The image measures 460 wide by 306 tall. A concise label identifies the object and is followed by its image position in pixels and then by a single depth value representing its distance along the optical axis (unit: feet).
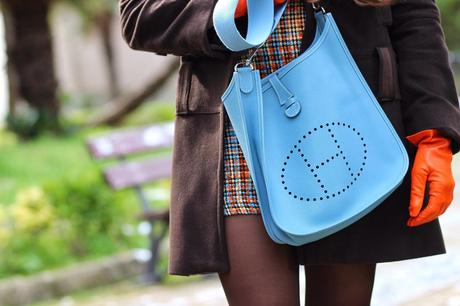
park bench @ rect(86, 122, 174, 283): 28.75
